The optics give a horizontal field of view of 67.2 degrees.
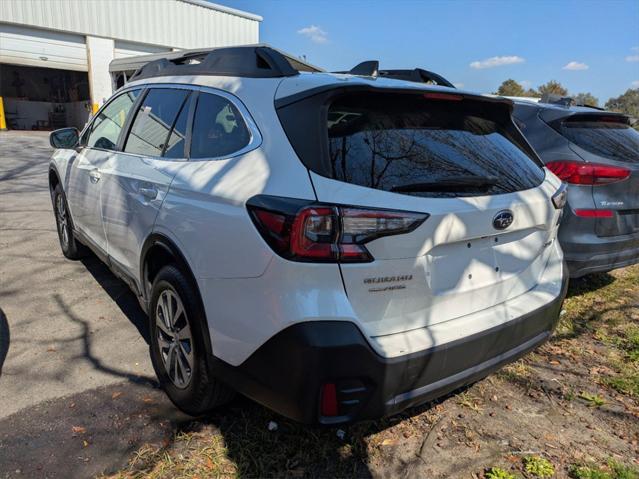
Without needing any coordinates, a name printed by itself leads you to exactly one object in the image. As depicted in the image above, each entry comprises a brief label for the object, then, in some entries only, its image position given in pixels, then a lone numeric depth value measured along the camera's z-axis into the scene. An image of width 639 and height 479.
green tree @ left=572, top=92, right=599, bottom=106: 34.92
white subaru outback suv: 1.85
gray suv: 3.85
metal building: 22.33
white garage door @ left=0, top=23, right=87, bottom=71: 22.06
